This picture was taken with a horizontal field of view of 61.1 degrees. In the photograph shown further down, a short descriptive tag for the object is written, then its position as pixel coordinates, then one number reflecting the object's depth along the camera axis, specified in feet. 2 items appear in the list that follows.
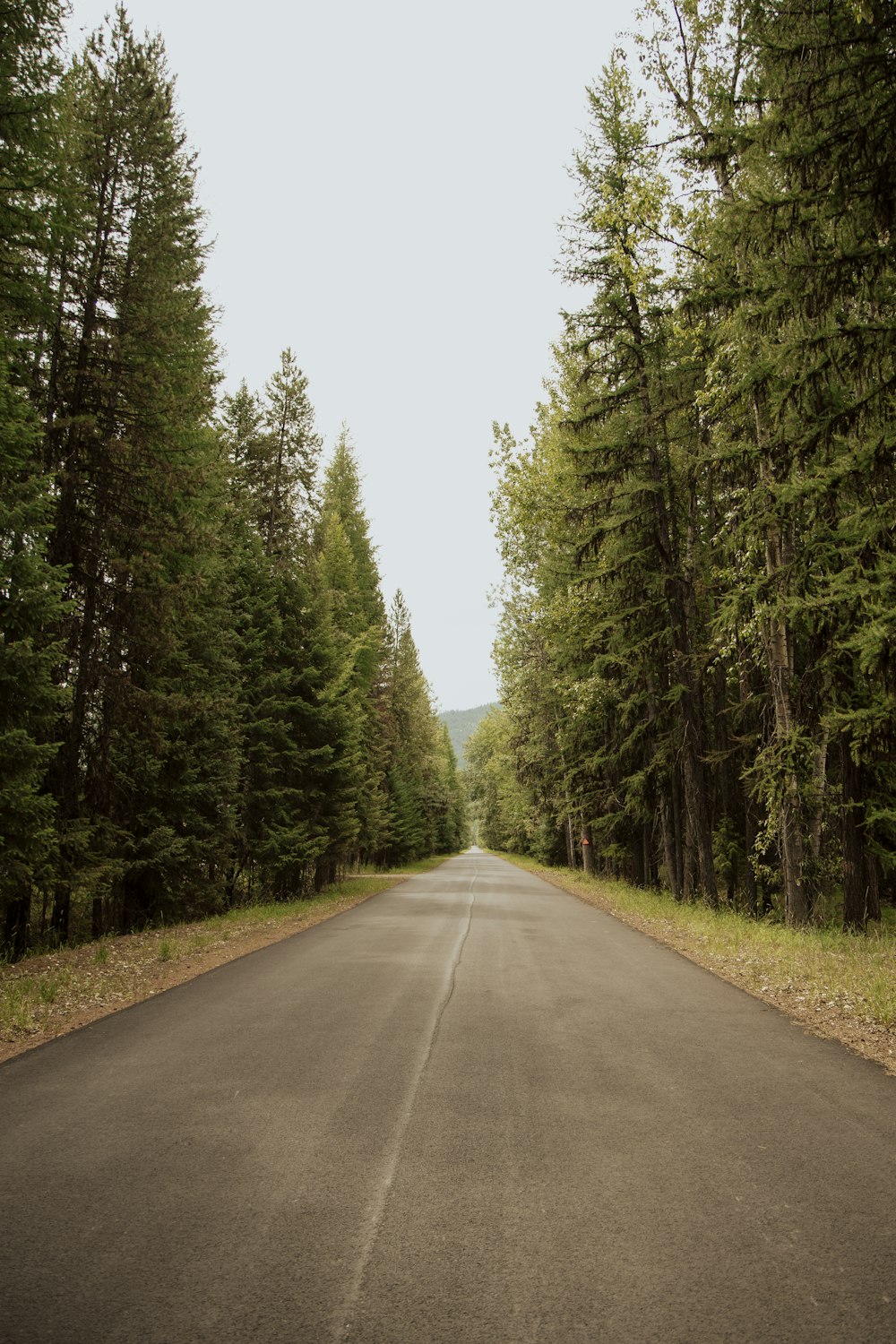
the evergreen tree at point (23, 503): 31.22
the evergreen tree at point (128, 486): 45.09
